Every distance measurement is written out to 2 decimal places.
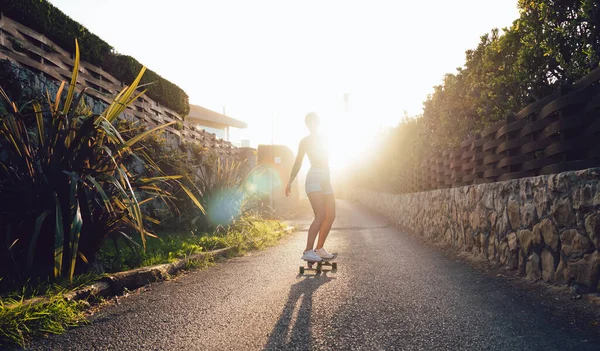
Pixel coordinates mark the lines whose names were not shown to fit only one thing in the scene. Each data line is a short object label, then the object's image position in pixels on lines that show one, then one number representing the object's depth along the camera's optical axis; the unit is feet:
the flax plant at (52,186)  10.53
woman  16.44
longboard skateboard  16.11
